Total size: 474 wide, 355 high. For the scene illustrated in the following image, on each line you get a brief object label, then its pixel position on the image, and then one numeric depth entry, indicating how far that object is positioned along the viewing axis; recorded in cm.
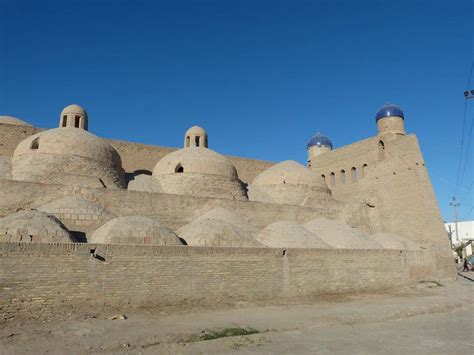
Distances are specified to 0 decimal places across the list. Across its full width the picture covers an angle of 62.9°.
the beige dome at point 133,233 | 960
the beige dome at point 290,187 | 1941
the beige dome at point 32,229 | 847
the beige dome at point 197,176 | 1659
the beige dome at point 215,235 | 1086
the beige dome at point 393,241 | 1638
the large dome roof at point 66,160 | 1373
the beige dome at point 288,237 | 1295
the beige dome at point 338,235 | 1463
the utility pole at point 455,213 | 3529
